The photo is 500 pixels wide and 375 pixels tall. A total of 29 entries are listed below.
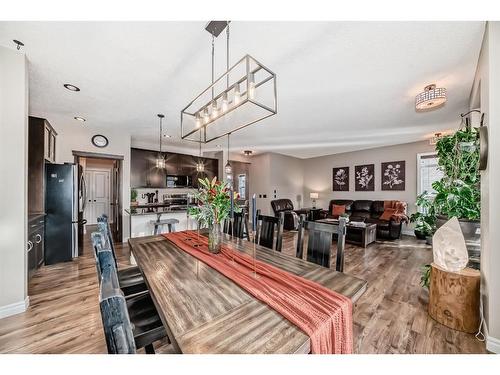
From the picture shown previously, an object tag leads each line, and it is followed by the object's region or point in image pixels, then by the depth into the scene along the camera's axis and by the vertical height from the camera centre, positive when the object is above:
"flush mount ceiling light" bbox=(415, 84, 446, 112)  2.37 +1.05
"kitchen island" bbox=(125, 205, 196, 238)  4.03 -0.69
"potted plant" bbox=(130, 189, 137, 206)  5.29 -0.26
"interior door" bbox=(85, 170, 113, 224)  6.96 -0.25
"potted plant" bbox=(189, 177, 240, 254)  1.76 -0.19
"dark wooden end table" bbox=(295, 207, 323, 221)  6.89 -0.86
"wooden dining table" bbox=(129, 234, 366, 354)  0.75 -0.57
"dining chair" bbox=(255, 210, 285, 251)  2.16 -0.49
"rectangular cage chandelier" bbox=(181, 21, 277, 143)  1.50 +1.30
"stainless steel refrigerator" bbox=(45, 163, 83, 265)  3.34 -0.39
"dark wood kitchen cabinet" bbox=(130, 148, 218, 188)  5.38 +0.53
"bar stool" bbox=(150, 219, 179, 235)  4.05 -0.72
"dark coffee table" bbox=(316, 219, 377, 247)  4.57 -1.06
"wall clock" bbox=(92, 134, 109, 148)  4.46 +1.01
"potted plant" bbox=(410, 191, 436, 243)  2.56 -0.39
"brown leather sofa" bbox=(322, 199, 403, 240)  5.15 -0.81
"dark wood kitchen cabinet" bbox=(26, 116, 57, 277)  2.97 +0.17
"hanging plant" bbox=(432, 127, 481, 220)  2.04 +0.11
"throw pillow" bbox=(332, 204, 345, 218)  6.39 -0.71
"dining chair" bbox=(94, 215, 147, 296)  1.76 -0.84
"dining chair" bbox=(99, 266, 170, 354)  0.55 -0.35
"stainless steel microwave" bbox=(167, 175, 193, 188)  6.08 +0.18
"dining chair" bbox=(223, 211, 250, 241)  2.74 -0.51
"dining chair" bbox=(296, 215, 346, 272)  1.63 -0.47
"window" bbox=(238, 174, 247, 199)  8.12 +0.13
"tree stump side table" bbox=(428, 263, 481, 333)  1.81 -1.00
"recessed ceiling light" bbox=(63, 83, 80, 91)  2.66 +1.31
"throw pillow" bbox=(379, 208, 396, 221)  5.45 -0.69
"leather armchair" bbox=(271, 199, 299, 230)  6.41 -0.78
